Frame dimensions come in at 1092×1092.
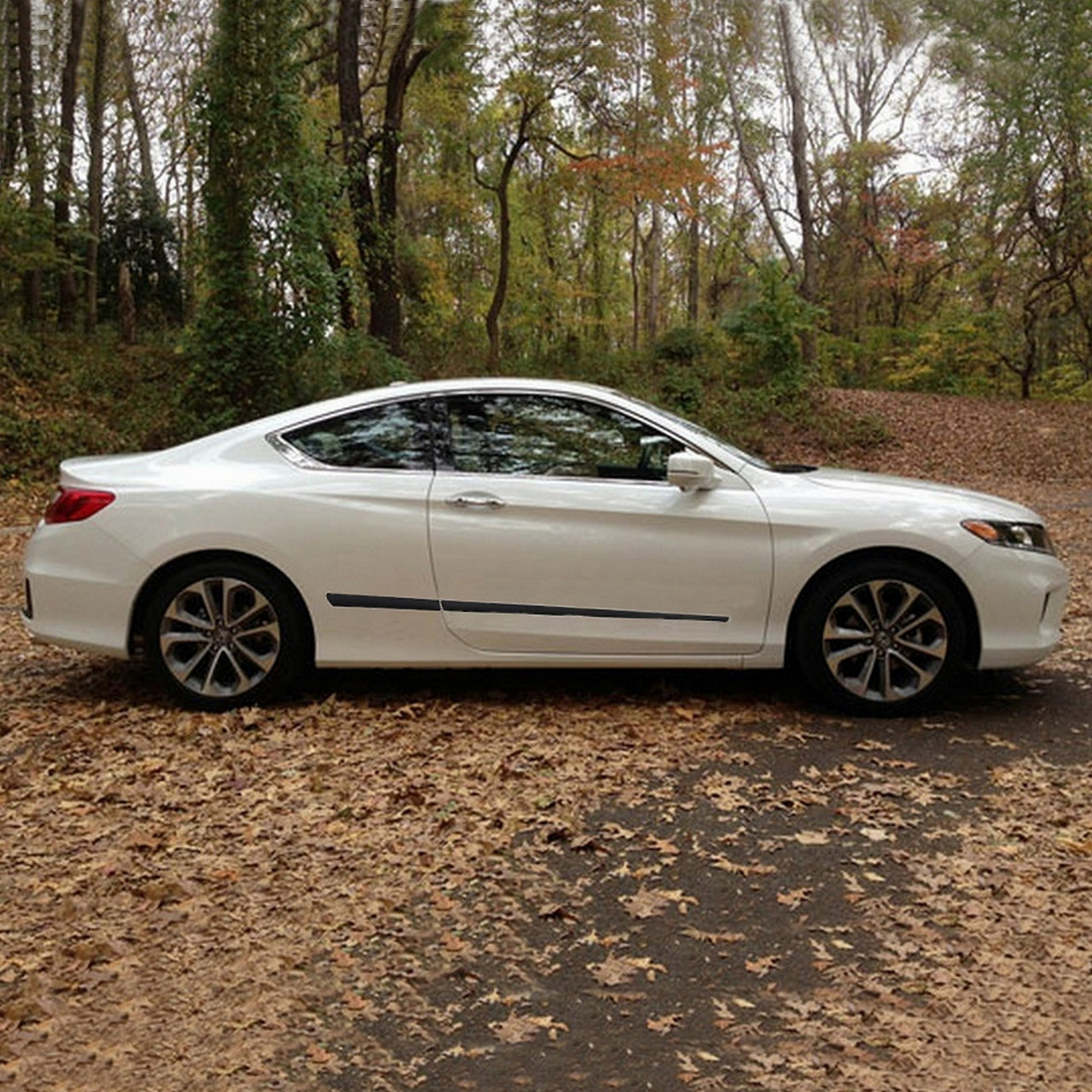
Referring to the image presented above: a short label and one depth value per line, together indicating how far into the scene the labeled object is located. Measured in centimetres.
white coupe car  508
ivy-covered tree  1442
